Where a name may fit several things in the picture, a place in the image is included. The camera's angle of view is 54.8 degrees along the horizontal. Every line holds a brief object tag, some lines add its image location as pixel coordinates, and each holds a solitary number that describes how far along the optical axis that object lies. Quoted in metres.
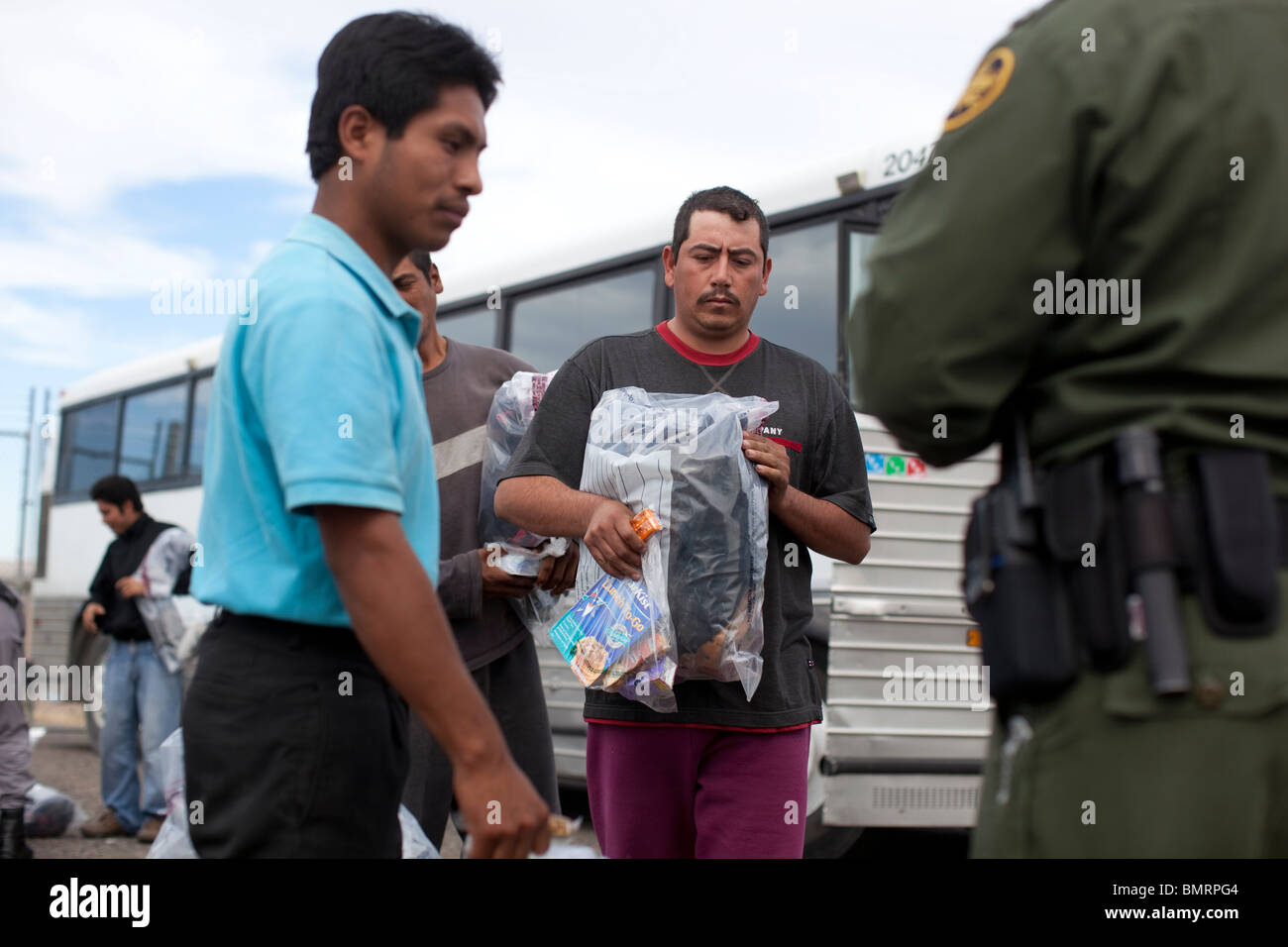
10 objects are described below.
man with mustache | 2.85
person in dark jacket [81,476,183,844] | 8.01
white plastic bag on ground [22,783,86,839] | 7.38
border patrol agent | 1.47
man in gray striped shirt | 3.15
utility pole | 16.30
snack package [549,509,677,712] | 2.69
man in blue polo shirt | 1.68
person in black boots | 5.34
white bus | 5.52
